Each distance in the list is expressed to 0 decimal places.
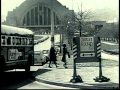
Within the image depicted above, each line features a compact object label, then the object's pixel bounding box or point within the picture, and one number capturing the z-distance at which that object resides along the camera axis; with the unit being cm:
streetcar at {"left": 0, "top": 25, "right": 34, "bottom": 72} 1823
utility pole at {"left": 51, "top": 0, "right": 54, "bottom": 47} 3120
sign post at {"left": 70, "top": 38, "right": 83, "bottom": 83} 1614
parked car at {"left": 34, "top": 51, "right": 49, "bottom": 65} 3130
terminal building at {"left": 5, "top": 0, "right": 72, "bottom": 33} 16912
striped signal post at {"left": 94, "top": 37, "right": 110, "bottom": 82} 1609
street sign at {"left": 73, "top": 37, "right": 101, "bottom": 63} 1659
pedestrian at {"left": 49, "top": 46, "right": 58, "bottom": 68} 2610
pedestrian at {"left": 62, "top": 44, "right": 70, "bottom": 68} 2782
